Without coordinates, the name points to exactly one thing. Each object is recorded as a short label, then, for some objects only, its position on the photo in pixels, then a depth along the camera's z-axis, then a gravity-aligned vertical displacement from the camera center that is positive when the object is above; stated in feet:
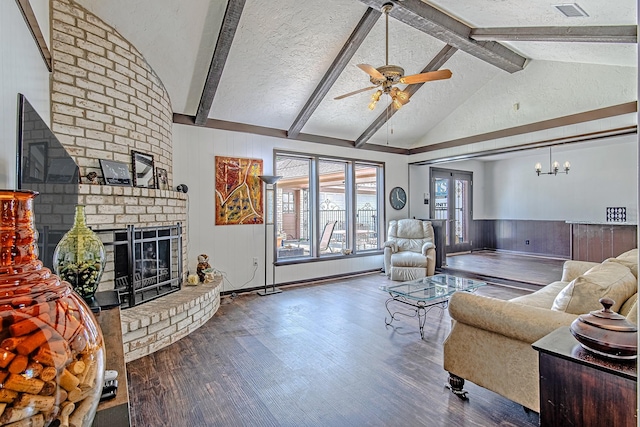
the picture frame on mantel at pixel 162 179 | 12.80 +1.36
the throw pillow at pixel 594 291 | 6.56 -1.63
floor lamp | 17.26 -0.25
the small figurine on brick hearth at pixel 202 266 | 14.88 -2.40
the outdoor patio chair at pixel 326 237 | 20.96 -1.60
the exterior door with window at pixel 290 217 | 19.94 -0.29
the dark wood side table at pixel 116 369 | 3.53 -2.06
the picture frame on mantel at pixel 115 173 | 10.27 +1.30
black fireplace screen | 10.77 -1.71
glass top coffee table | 11.29 -2.89
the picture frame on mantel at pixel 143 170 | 11.40 +1.55
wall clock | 23.35 +0.97
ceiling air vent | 9.44 +5.88
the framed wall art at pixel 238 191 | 16.46 +1.09
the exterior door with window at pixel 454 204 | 27.14 +0.64
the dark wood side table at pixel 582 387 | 4.07 -2.30
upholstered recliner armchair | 19.12 -2.39
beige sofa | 6.45 -2.42
